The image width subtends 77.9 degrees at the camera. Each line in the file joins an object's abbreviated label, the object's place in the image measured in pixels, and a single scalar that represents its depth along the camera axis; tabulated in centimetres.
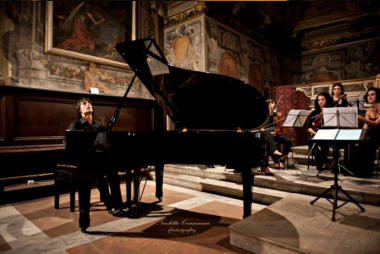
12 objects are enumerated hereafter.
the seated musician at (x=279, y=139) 405
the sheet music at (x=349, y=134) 227
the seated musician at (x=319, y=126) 378
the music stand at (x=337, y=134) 225
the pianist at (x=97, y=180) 219
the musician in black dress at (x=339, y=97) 376
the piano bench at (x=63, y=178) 279
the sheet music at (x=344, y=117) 269
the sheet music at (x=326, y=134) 237
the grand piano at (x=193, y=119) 227
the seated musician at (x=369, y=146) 331
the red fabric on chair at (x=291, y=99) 685
